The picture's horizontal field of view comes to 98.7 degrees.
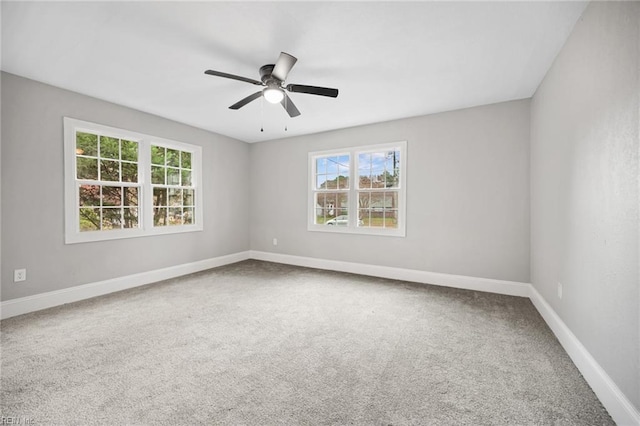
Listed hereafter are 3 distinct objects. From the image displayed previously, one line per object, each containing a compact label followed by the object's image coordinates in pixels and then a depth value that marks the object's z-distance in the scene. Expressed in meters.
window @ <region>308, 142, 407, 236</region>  4.48
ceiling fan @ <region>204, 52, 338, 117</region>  2.39
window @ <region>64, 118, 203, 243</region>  3.43
